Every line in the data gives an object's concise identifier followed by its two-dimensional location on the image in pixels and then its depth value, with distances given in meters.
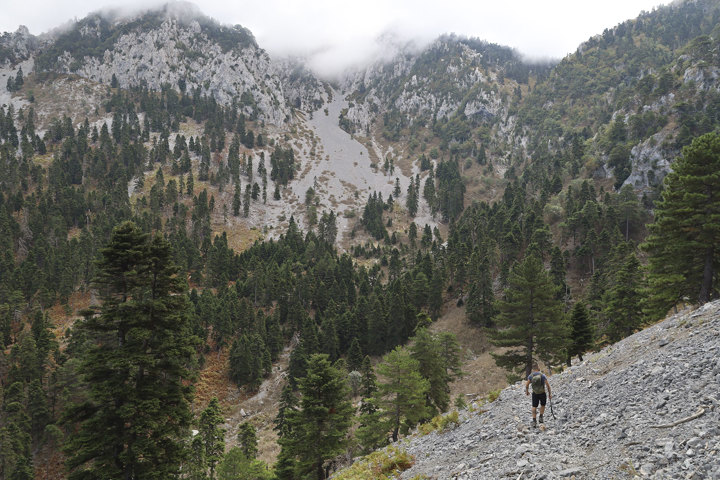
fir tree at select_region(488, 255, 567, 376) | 30.66
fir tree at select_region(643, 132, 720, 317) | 23.52
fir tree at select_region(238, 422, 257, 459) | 44.94
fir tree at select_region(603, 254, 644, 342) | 39.22
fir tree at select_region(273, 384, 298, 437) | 49.84
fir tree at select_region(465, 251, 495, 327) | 76.25
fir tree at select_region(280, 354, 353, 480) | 27.45
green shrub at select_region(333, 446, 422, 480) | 15.98
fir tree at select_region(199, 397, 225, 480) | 40.69
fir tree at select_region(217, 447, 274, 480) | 33.00
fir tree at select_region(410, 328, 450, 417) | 34.50
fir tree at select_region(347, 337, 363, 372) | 73.19
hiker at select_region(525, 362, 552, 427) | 12.99
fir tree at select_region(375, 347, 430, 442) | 28.94
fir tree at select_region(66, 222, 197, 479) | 14.14
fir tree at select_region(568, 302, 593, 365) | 37.00
